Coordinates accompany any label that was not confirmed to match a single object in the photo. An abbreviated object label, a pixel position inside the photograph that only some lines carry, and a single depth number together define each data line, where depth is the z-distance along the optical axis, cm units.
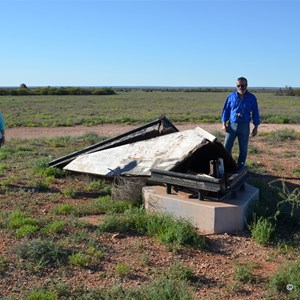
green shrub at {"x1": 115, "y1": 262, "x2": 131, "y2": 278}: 411
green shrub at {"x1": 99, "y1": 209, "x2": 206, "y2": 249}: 486
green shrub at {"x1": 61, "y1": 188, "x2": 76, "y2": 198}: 701
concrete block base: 523
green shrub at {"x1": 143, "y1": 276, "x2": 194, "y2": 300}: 351
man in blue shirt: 708
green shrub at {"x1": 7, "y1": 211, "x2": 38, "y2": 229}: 538
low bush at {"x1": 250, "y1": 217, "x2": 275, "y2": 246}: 490
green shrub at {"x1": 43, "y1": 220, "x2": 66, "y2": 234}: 521
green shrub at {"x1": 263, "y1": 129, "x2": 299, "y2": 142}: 1419
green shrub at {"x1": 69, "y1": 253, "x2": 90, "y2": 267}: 431
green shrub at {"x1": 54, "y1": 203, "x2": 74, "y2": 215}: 605
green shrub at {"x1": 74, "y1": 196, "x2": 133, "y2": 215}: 604
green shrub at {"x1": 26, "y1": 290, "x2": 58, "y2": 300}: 359
